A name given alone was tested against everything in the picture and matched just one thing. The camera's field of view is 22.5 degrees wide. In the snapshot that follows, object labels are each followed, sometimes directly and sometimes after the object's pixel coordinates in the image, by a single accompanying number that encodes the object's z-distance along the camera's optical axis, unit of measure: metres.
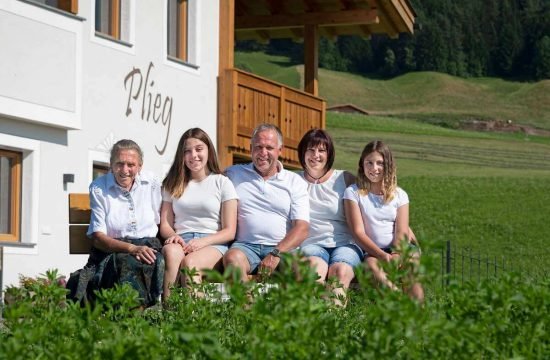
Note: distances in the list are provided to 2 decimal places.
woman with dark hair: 8.86
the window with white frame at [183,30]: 18.58
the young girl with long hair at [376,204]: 8.85
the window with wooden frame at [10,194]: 14.68
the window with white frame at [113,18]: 16.53
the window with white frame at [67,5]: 14.88
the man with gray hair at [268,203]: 8.71
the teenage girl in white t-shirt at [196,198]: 8.57
